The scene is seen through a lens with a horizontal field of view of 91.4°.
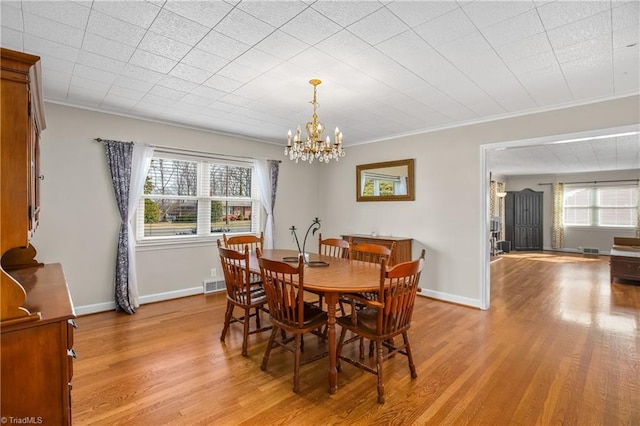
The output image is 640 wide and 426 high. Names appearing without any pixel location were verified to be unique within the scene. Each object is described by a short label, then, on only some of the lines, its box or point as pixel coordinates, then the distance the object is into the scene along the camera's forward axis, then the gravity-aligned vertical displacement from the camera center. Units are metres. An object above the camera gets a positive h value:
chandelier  2.92 +0.64
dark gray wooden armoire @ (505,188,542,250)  10.12 -0.29
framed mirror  4.89 +0.52
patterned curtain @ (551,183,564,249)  9.84 -0.09
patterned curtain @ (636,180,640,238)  8.56 -0.37
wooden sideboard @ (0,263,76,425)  1.27 -0.65
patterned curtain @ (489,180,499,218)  9.50 +0.44
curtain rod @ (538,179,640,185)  8.76 +0.92
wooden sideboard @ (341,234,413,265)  4.60 -0.46
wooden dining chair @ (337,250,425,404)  2.08 -0.73
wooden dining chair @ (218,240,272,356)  2.74 -0.69
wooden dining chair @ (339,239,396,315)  2.84 -0.45
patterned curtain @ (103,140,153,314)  3.85 +0.13
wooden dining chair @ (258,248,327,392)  2.22 -0.72
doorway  3.98 +0.06
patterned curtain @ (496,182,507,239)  10.09 +0.19
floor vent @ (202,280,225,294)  4.69 -1.11
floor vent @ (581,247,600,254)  9.30 -1.15
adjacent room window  8.96 +0.20
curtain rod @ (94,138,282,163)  4.11 +0.91
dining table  2.22 -0.52
